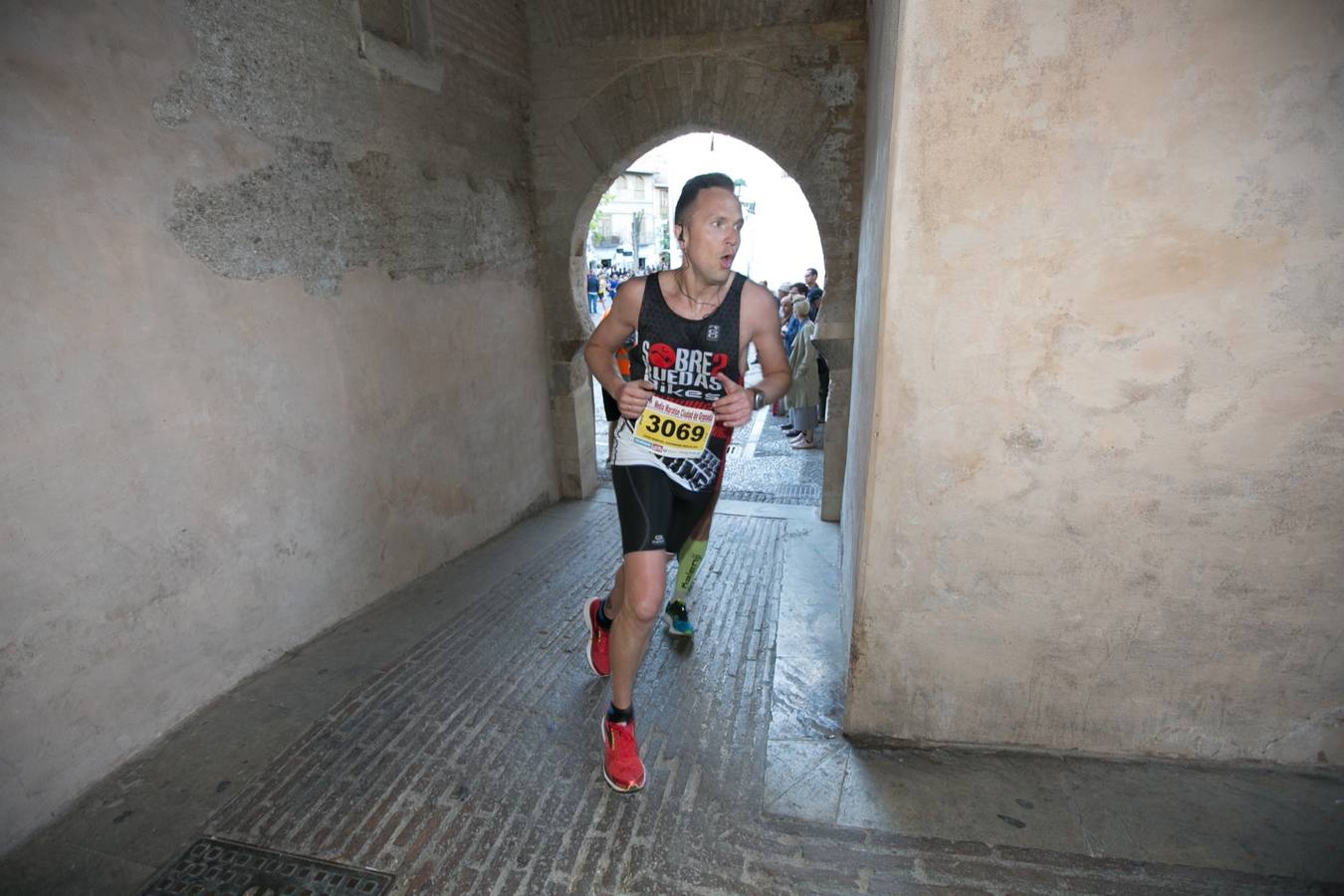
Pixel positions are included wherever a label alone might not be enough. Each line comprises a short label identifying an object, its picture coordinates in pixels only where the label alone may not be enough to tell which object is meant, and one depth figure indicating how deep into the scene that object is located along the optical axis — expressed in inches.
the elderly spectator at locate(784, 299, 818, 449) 280.7
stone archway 180.1
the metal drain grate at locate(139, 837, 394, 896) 77.2
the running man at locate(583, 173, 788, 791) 92.0
